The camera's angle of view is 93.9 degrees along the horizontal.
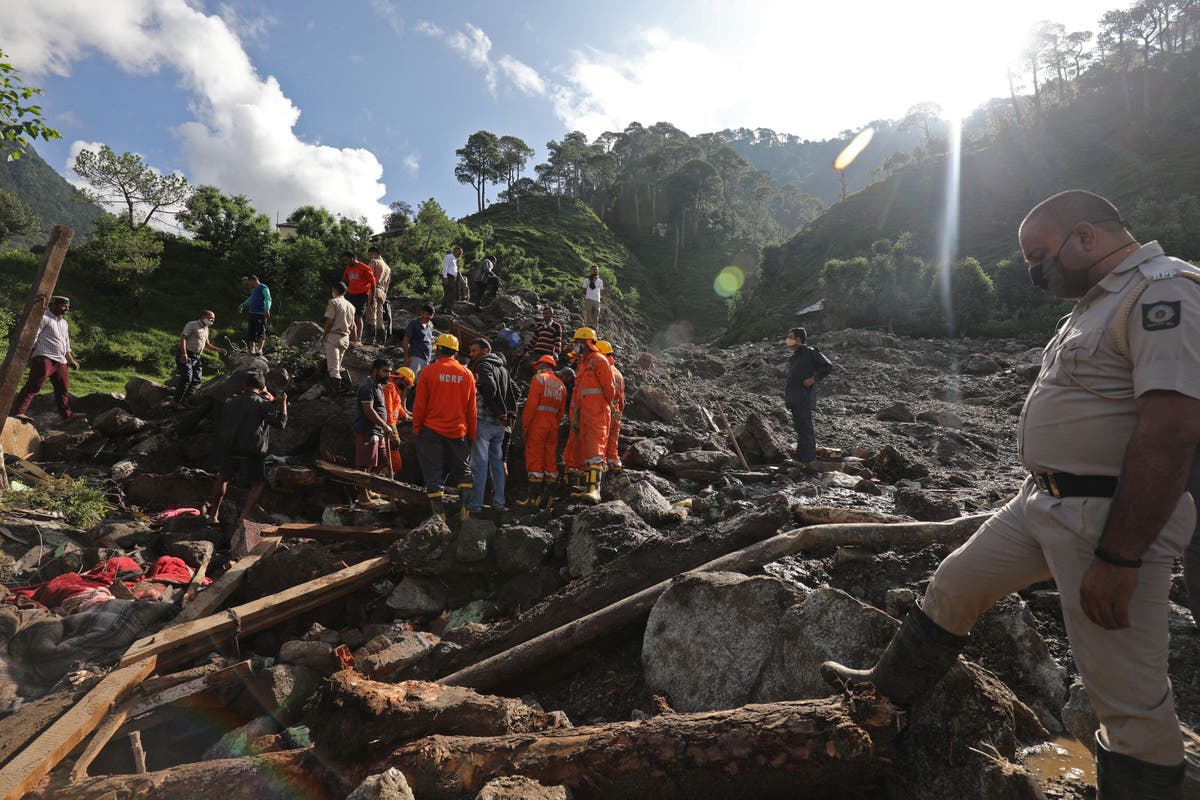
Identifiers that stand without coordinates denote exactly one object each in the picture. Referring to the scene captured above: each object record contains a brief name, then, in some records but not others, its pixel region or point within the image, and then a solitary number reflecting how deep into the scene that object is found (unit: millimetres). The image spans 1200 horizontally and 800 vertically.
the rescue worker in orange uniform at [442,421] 6246
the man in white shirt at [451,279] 15102
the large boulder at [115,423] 9148
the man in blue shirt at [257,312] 11719
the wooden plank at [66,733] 2564
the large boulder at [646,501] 5672
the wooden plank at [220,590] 4273
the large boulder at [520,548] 4820
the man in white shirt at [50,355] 8148
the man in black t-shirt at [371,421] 7336
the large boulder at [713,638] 2887
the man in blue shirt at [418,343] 9602
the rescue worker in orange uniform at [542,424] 7090
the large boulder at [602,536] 4574
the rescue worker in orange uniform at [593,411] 6664
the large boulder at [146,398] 10562
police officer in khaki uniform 1591
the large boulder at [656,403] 10820
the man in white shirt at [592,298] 13894
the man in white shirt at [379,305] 12420
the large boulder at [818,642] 2574
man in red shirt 11070
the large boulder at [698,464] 7664
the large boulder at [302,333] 14625
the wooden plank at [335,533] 5988
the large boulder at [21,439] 7844
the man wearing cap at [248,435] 6531
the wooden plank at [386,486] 6555
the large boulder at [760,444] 9086
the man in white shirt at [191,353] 10617
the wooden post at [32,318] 3959
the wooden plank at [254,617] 3664
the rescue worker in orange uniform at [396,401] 8133
